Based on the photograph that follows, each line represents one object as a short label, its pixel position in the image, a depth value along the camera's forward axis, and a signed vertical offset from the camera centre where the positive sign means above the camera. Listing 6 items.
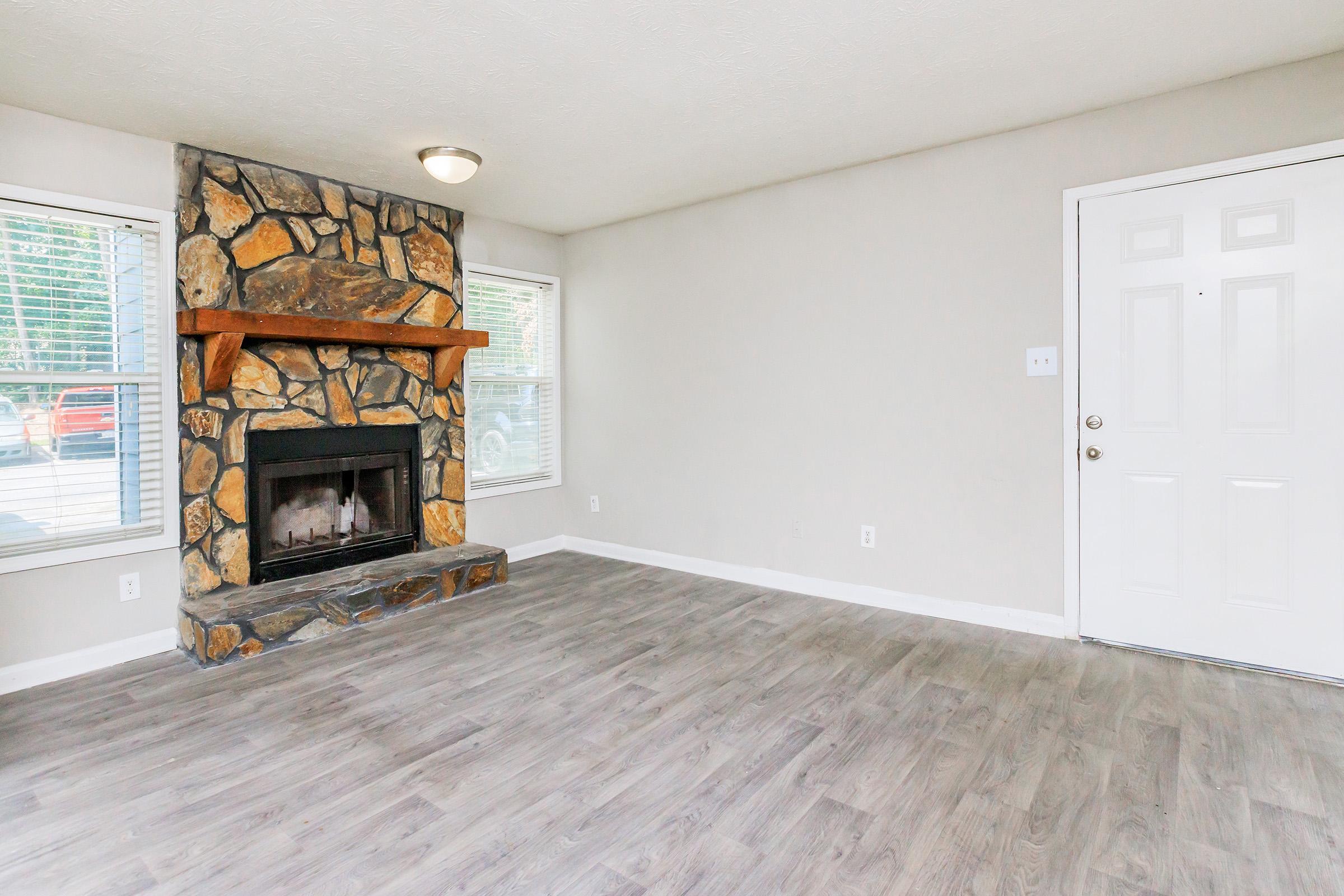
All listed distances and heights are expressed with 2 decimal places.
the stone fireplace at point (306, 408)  3.34 +0.18
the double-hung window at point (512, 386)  4.79 +0.38
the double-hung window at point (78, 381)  2.90 +0.27
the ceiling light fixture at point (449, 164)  3.39 +1.38
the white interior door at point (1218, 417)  2.68 +0.07
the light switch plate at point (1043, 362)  3.21 +0.35
